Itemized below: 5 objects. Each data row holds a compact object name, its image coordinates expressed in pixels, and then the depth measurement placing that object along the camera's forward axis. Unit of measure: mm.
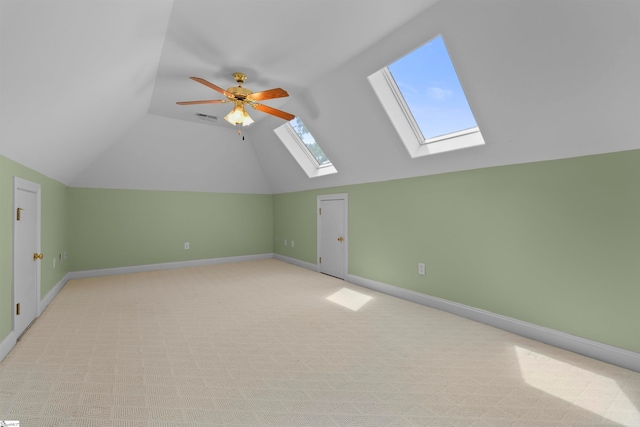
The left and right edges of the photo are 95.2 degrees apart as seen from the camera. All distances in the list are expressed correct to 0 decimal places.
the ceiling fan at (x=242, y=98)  3041
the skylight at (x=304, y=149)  5402
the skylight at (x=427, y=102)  3105
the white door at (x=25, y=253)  2764
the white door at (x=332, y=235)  5305
